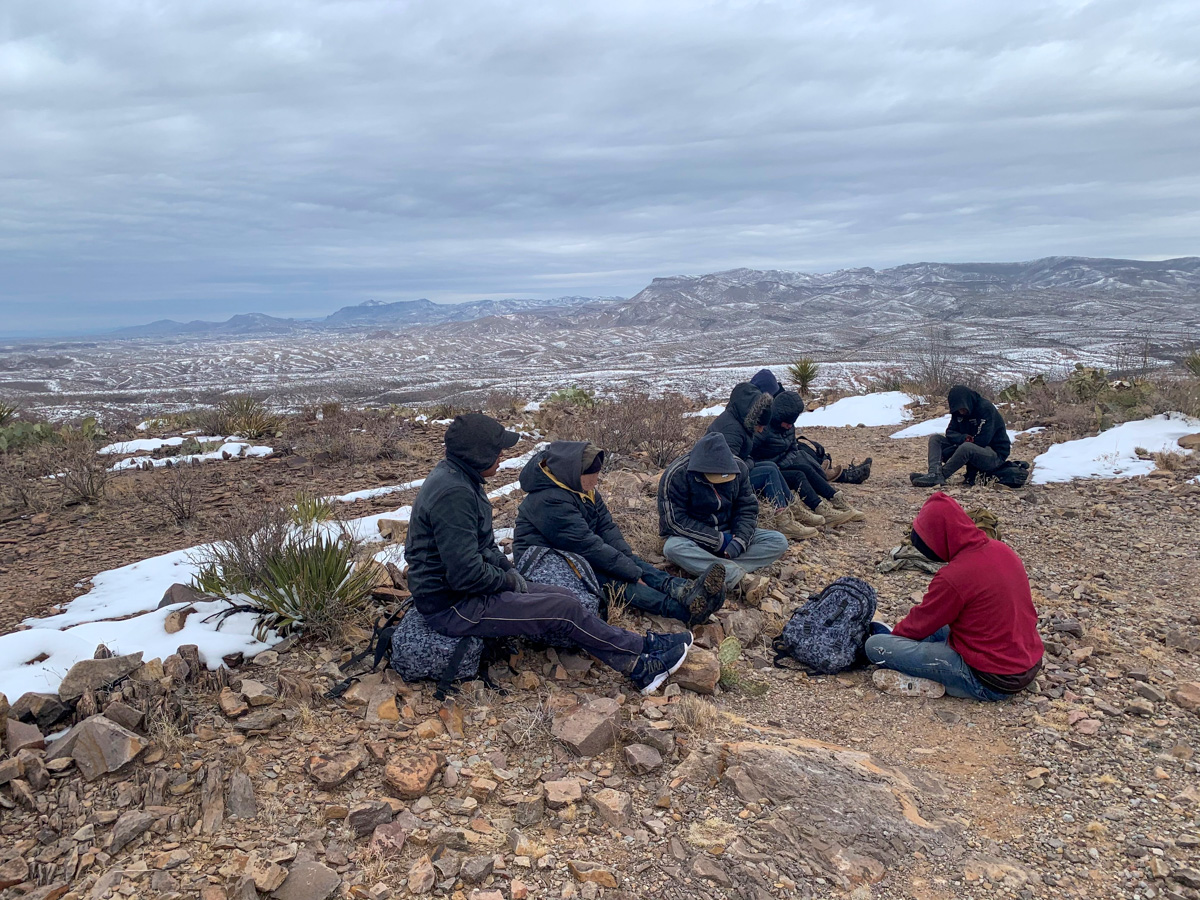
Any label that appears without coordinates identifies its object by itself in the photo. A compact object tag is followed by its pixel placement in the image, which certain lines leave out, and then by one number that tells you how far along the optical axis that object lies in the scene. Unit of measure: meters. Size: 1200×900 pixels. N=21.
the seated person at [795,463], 6.60
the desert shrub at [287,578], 3.75
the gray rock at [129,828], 2.35
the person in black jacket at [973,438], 7.55
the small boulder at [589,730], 2.99
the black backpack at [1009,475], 7.43
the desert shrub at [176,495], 6.32
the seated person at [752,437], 6.04
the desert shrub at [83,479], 6.83
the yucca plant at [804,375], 17.28
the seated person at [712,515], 4.82
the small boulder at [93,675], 2.91
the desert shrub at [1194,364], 11.11
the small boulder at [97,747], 2.60
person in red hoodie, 3.35
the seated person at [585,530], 4.04
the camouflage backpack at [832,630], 3.82
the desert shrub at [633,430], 9.03
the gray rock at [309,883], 2.21
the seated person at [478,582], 3.21
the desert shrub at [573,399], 14.16
